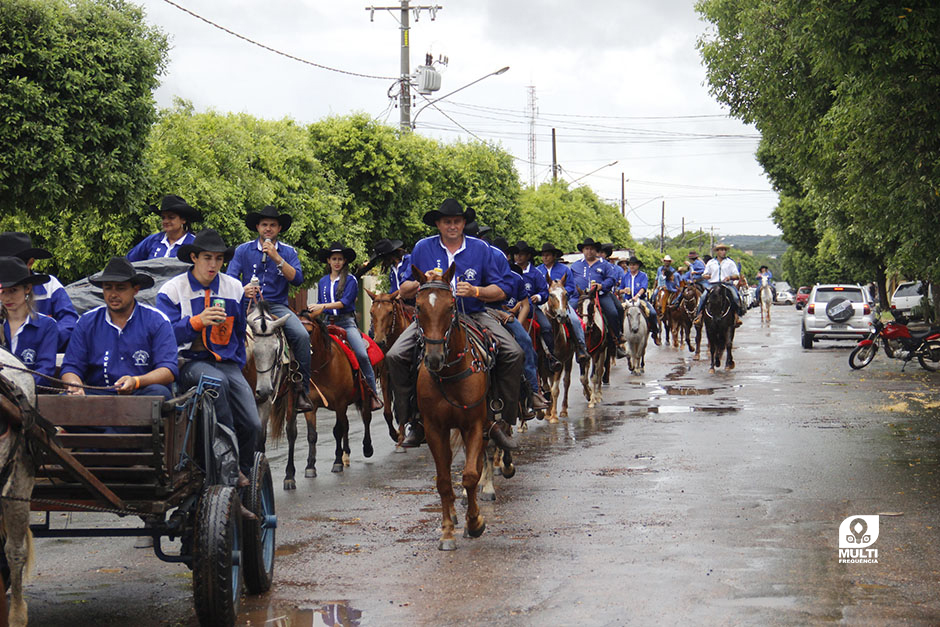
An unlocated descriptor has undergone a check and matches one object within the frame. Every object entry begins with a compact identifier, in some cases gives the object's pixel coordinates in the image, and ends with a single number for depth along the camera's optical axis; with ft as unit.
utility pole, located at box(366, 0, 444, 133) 110.22
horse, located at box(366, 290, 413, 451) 47.75
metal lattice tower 255.09
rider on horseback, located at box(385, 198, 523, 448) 31.12
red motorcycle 77.56
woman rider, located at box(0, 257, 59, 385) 23.65
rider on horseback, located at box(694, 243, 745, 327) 83.30
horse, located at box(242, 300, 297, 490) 34.96
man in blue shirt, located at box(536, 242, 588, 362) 55.88
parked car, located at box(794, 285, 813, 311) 263.94
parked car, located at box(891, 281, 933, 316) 120.78
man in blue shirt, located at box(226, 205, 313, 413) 37.32
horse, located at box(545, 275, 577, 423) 52.90
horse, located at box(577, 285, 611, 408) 61.36
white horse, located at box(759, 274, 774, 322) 190.83
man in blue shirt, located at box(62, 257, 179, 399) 22.99
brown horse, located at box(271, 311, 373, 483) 40.78
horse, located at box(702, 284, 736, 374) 80.43
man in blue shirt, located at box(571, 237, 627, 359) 64.23
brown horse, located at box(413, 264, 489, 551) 28.45
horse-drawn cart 19.75
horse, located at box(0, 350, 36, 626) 18.84
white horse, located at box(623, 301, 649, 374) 79.66
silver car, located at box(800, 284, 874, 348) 105.60
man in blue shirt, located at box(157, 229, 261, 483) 25.18
